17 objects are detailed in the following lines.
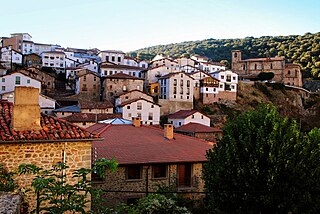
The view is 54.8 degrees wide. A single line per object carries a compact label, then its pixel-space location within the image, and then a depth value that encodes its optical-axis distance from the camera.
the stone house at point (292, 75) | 88.62
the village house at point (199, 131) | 43.00
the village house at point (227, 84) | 70.00
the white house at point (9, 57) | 71.88
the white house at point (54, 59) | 76.94
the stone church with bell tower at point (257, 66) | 89.88
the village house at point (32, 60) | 76.56
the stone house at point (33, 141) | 10.27
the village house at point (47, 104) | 49.59
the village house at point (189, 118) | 50.69
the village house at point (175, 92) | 60.25
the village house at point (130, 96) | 54.19
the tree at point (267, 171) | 12.01
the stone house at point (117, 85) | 59.25
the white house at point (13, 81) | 51.41
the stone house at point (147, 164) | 17.75
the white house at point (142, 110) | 49.25
